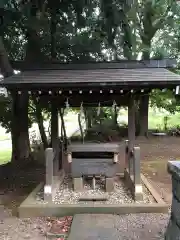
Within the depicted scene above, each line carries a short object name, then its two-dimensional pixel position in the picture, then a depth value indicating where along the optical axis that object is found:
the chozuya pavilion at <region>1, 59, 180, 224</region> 2.92
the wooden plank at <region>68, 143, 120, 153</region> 3.20
